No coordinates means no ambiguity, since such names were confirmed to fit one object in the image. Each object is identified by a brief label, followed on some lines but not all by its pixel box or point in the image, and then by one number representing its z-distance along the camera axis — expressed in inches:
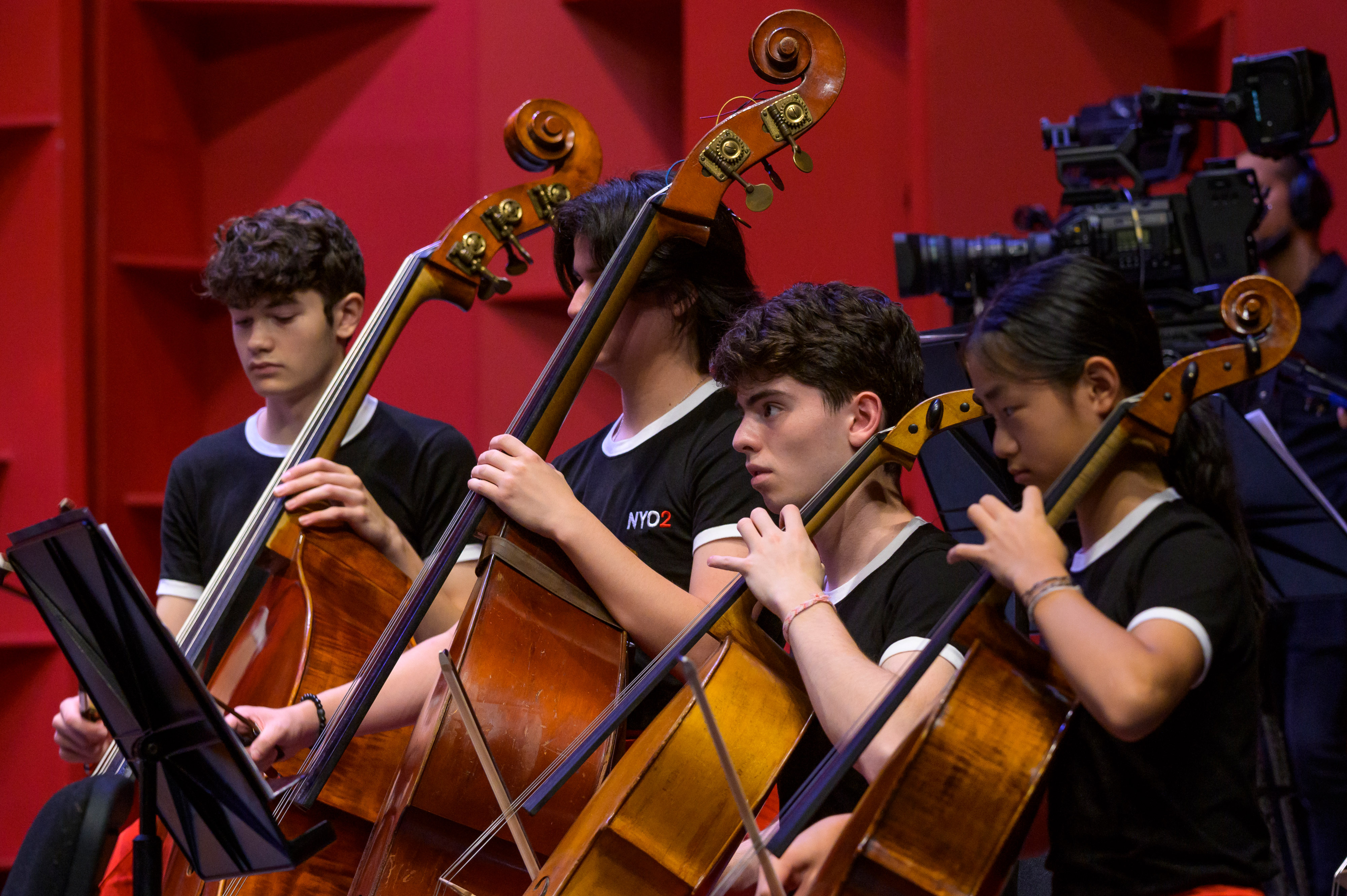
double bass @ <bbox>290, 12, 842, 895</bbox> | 289.2
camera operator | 331.5
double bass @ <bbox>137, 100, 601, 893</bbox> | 300.5
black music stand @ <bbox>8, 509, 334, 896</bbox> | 279.1
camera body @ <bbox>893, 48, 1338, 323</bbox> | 324.3
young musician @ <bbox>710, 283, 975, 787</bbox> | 287.6
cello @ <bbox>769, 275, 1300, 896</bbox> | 276.8
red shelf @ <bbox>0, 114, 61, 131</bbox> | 417.6
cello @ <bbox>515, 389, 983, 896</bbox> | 283.4
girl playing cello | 276.3
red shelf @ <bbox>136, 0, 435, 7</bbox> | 449.3
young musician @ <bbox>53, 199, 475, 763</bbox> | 324.3
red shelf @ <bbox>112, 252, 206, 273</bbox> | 435.9
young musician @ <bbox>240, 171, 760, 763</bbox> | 294.9
